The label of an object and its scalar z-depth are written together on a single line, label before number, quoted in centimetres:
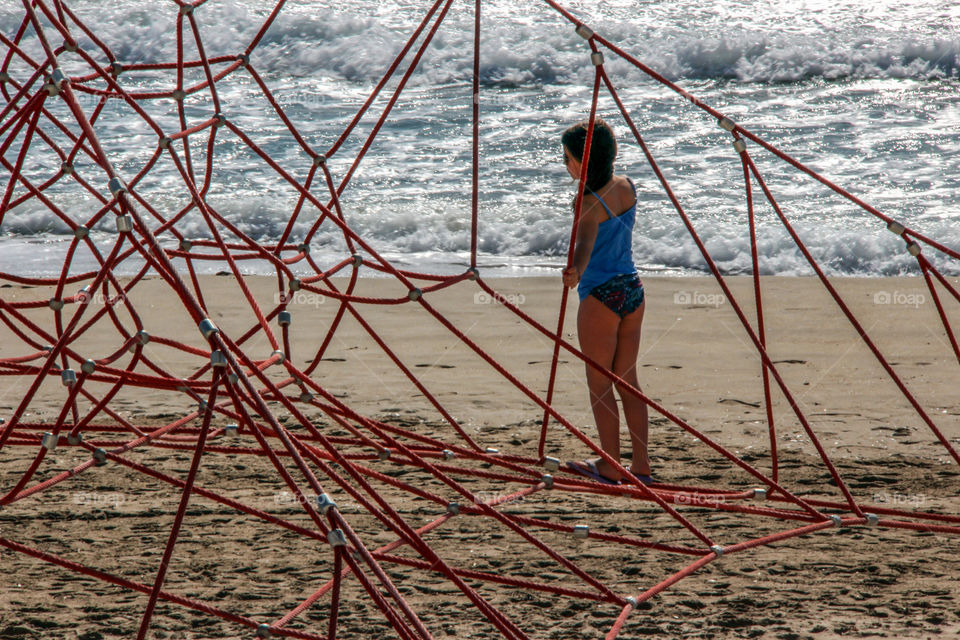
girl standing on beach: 2137
